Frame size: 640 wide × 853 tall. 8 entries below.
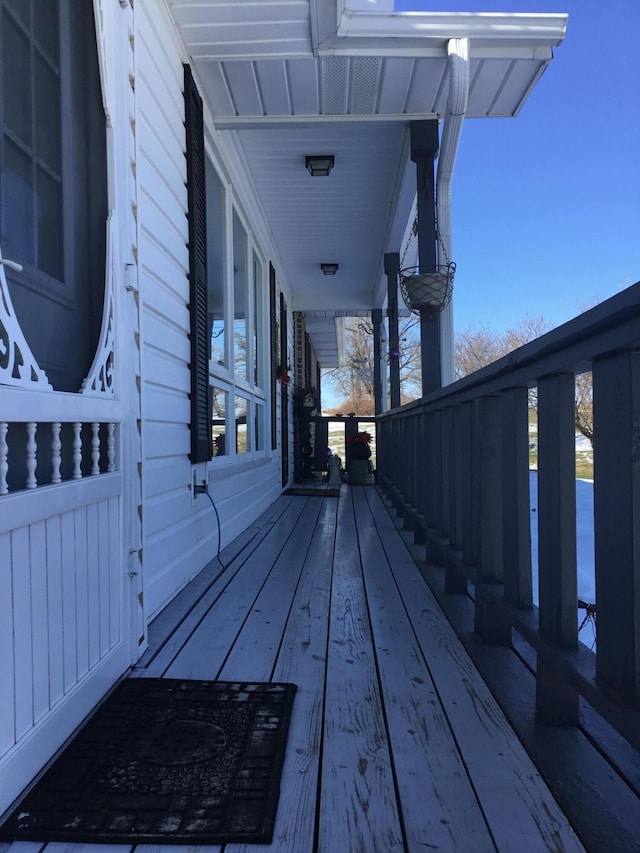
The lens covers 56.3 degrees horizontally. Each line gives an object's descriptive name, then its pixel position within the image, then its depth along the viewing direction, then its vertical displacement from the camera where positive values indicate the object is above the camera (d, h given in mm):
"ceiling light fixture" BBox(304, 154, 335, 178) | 4129 +1881
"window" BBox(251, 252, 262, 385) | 5243 +1056
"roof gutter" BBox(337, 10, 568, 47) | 2777 +1921
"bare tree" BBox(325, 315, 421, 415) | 22656 +2601
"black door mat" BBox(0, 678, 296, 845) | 1093 -713
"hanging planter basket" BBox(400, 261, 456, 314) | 3459 +835
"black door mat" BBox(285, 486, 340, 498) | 6710 -677
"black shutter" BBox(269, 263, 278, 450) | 6039 +875
